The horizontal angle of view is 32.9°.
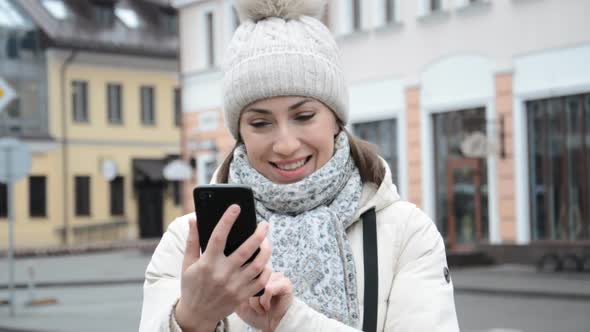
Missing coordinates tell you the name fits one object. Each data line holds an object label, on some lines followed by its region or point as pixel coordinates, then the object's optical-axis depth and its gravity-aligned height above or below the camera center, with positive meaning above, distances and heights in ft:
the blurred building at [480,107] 63.31 +5.33
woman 7.54 -0.07
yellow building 127.44 +10.07
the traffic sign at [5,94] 47.70 +4.85
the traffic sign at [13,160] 49.62 +1.70
